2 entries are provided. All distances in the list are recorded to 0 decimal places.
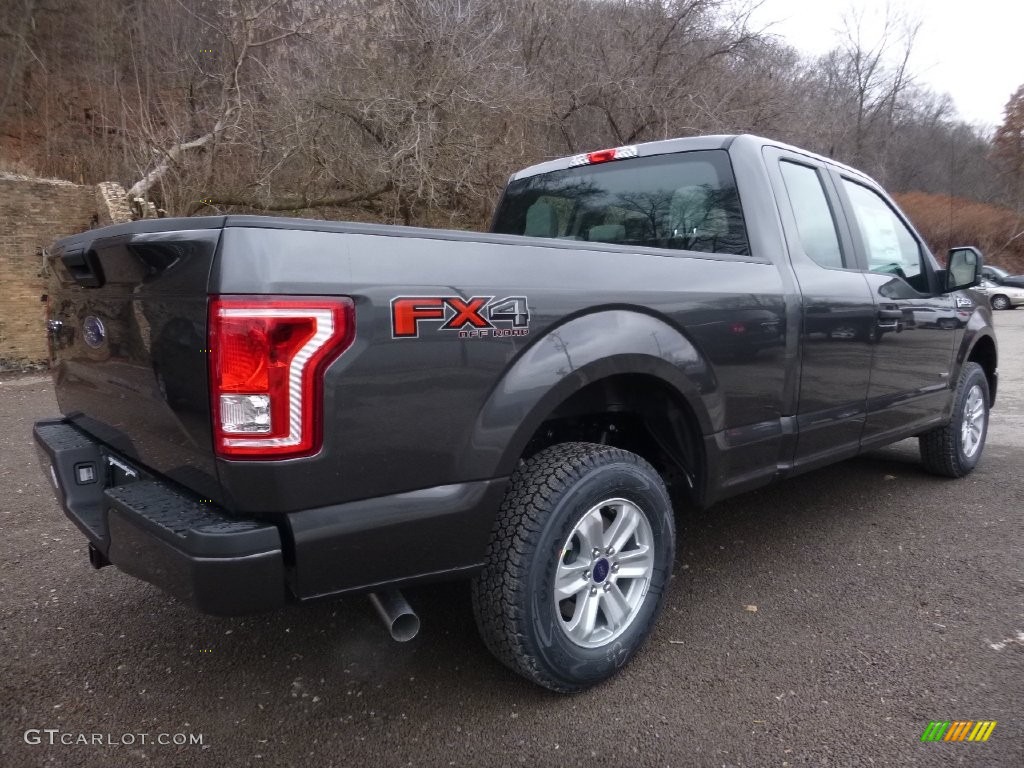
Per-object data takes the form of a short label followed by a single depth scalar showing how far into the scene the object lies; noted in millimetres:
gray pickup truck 1781
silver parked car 26766
